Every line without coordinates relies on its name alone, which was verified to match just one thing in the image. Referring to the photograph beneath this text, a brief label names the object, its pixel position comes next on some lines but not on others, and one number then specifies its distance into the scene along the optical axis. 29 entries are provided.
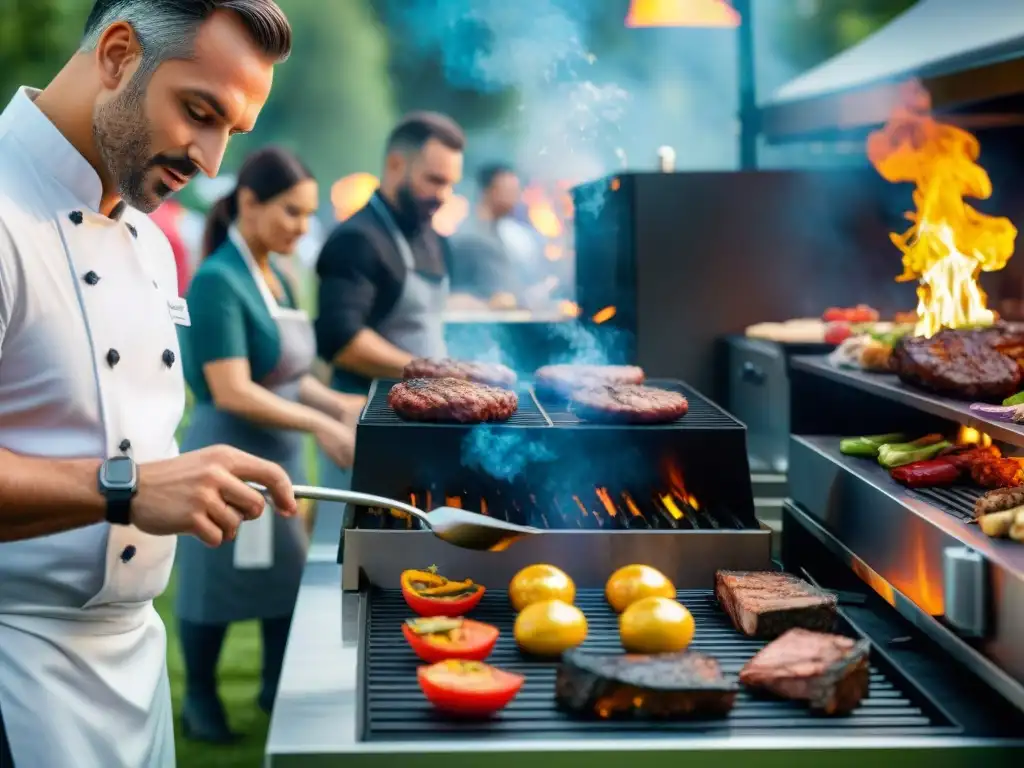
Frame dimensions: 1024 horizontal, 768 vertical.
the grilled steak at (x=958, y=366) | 2.30
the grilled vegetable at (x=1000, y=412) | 2.01
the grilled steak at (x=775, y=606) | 1.82
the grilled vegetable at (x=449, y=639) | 1.69
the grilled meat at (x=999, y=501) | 1.82
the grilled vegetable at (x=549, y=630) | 1.74
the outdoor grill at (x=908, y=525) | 1.61
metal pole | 4.88
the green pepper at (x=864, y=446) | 2.54
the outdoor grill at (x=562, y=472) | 2.29
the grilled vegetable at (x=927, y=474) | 2.24
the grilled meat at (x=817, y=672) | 1.54
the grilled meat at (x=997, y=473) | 2.21
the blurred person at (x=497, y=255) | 7.54
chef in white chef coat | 1.80
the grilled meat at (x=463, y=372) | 2.88
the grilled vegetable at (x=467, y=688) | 1.51
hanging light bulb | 4.54
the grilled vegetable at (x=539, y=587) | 1.94
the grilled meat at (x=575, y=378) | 2.72
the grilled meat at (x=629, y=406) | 2.32
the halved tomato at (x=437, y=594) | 1.93
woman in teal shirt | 4.08
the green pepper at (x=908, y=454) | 2.38
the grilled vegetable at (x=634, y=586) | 1.93
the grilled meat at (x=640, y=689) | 1.52
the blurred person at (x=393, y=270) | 4.43
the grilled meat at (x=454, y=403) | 2.35
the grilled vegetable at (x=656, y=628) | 1.72
